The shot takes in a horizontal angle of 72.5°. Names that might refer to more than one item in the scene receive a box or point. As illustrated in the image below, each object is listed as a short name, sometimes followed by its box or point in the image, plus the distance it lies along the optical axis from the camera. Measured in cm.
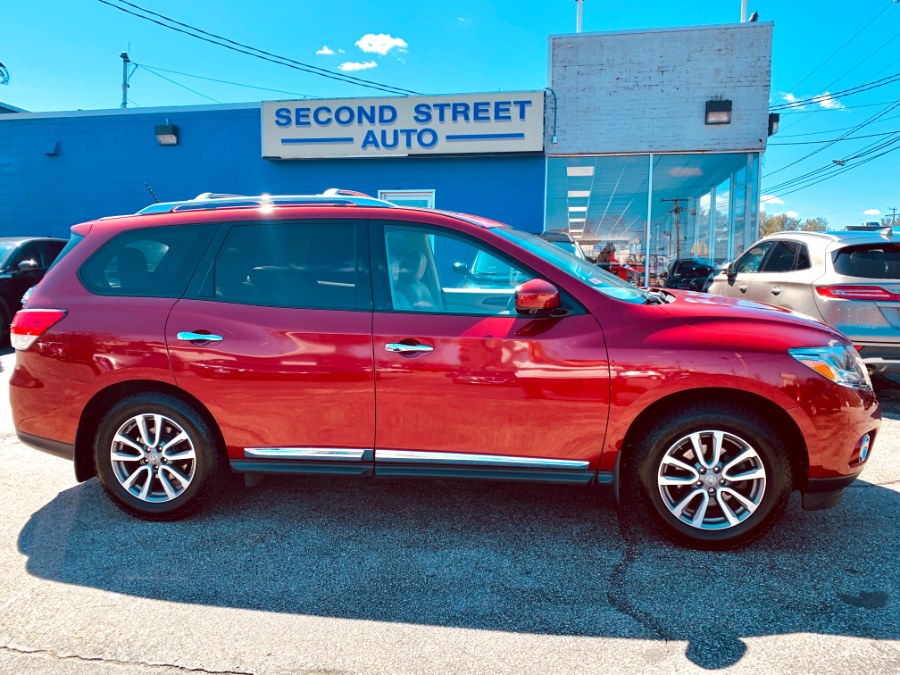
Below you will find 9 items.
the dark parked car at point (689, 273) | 1511
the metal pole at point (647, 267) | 1267
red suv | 300
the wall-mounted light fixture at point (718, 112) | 1134
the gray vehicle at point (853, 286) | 550
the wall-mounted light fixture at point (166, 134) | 1279
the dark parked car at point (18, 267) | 909
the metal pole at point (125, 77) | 3346
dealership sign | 1152
